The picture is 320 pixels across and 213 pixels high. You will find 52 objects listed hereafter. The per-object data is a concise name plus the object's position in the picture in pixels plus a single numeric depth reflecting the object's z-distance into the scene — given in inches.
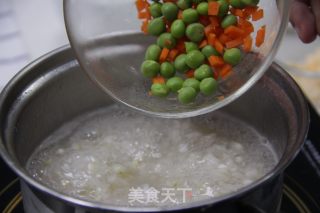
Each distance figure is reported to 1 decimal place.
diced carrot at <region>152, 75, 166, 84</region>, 14.7
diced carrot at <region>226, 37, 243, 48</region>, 14.0
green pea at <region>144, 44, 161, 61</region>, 14.6
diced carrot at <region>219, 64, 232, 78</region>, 14.3
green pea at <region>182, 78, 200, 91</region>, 14.1
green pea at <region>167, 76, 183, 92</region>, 14.3
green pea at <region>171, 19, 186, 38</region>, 14.3
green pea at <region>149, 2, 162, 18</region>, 14.7
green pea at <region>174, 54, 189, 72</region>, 14.4
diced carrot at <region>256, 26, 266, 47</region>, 14.1
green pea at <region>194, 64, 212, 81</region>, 14.1
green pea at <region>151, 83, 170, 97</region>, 14.4
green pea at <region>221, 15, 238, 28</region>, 13.8
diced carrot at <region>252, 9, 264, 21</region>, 14.0
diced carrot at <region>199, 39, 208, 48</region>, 14.3
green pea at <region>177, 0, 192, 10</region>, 14.4
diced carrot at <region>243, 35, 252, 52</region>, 14.0
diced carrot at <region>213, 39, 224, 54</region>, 14.1
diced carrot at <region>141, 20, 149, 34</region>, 15.1
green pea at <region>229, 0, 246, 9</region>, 13.8
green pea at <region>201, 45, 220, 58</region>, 14.1
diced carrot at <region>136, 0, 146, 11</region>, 15.1
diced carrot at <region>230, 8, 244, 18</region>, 14.0
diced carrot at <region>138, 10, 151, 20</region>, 15.1
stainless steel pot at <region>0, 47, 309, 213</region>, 11.9
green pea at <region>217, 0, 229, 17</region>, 13.9
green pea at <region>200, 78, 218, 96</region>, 13.9
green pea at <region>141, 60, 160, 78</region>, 14.5
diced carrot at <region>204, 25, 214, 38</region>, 14.3
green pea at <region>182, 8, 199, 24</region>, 14.2
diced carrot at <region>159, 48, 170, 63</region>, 14.7
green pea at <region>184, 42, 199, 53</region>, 14.3
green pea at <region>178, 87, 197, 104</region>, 14.0
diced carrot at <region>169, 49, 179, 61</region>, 14.8
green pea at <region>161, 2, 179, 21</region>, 14.4
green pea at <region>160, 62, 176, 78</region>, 14.5
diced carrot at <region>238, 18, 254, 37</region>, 13.9
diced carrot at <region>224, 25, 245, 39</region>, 13.8
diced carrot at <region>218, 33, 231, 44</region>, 14.1
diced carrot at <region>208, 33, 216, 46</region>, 14.2
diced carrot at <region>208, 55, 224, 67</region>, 14.1
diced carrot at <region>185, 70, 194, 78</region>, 14.7
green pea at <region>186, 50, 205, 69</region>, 14.1
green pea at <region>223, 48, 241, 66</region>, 13.9
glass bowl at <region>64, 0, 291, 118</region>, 14.1
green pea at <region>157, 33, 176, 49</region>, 14.4
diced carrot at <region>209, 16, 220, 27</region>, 14.2
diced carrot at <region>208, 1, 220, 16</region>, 13.9
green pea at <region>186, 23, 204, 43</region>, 14.1
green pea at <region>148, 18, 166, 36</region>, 14.6
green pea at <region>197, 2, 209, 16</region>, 14.0
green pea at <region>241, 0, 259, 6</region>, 13.6
